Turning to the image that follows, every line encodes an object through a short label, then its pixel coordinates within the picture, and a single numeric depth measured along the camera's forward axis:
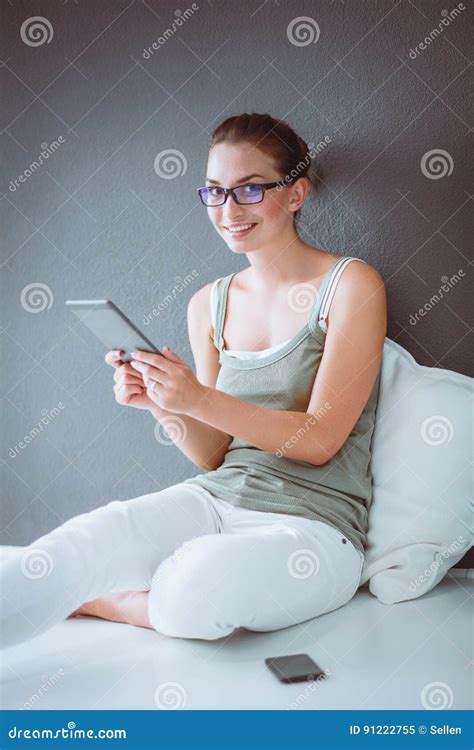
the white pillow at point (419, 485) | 1.72
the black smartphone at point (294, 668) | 1.29
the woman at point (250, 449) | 1.44
